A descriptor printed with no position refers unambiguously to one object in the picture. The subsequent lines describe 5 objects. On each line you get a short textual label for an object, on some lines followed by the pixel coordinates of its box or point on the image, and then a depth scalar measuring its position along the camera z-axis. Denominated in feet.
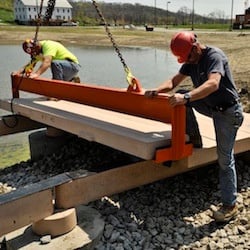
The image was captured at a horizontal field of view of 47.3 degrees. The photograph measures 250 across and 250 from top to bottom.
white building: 245.11
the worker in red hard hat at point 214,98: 8.66
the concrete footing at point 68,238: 8.62
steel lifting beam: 9.10
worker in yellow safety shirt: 15.81
